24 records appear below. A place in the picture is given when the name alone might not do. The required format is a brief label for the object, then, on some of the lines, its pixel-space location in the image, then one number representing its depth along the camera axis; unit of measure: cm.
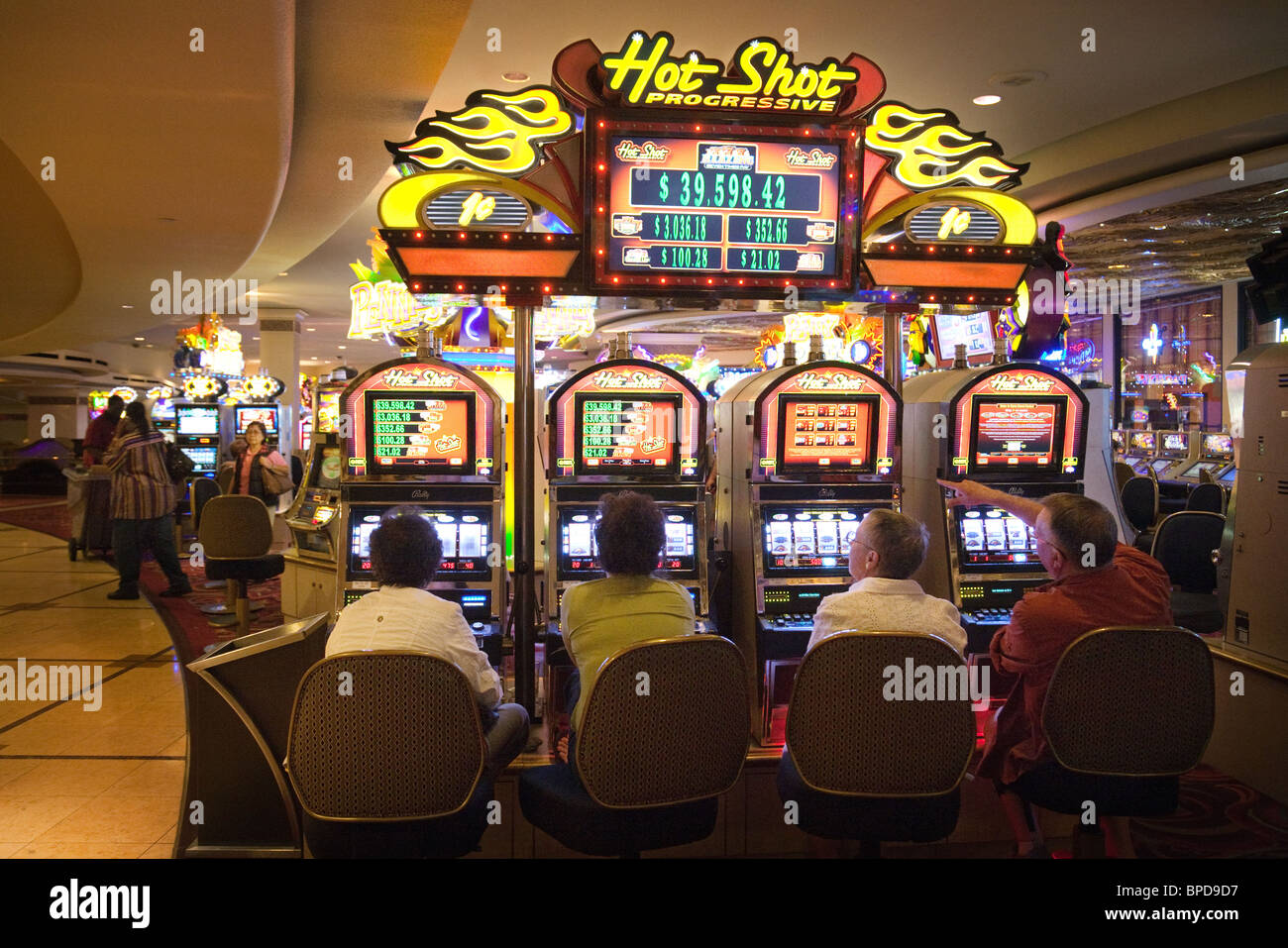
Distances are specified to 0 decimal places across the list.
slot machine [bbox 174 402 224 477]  1394
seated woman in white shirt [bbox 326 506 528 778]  248
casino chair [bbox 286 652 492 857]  219
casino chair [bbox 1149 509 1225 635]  579
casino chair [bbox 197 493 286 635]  663
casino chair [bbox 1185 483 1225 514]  835
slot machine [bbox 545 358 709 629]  387
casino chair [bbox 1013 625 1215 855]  246
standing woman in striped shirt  755
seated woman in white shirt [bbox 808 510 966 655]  264
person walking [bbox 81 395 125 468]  923
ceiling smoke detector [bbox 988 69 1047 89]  616
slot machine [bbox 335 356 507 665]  385
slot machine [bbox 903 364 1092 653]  413
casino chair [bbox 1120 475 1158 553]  908
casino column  1702
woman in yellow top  262
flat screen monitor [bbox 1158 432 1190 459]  1340
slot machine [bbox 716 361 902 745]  392
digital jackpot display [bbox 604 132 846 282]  352
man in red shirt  274
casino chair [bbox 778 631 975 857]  234
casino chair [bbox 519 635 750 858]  226
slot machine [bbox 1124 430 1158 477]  1359
